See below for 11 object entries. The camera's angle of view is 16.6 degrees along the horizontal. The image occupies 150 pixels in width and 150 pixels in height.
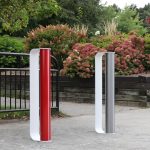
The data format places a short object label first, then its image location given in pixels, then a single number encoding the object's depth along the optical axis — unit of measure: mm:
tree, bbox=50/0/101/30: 37688
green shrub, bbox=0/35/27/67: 17922
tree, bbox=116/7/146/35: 51519
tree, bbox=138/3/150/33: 76662
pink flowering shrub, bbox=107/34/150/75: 14859
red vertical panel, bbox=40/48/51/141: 8031
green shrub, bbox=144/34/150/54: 15789
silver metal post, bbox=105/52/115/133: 8867
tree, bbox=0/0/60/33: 10898
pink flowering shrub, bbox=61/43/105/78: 14593
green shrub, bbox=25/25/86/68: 16984
